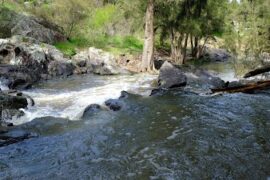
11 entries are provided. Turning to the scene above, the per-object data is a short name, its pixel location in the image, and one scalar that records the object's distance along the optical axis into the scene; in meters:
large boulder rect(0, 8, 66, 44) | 22.92
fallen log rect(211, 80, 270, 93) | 11.47
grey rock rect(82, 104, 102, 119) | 10.44
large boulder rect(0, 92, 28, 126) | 10.46
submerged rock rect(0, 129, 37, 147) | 8.05
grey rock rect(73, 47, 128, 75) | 21.63
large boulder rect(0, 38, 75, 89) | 17.82
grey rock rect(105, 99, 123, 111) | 11.12
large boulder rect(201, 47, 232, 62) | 33.51
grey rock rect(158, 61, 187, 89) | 14.82
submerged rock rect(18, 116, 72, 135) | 9.13
